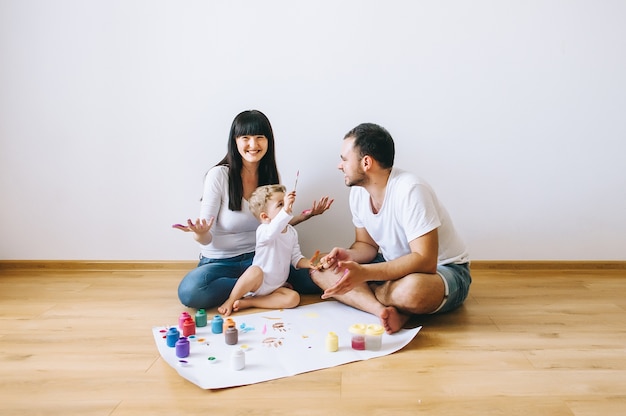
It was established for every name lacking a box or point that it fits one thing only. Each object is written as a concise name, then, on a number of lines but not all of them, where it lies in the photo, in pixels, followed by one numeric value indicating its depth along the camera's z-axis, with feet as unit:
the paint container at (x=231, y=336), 5.52
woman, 7.11
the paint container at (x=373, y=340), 5.36
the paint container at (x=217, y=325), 5.88
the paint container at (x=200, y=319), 6.07
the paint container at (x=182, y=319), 5.87
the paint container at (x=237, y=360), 4.90
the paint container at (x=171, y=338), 5.45
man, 5.85
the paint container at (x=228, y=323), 5.69
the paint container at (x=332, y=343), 5.33
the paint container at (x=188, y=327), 5.79
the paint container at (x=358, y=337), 5.37
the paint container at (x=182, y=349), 5.16
